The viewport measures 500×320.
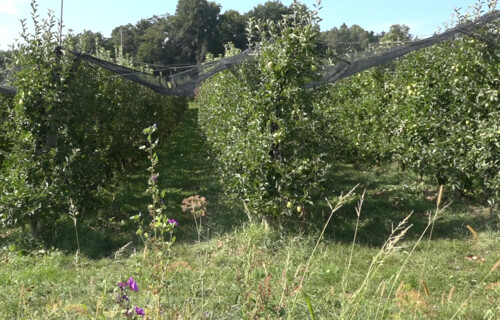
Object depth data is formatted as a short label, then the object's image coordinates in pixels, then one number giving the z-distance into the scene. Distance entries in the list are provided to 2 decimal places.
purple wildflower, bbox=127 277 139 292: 1.88
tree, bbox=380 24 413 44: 65.29
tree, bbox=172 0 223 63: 59.05
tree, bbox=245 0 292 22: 66.69
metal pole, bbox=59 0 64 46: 6.34
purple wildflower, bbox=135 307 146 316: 1.82
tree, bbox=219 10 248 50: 61.28
